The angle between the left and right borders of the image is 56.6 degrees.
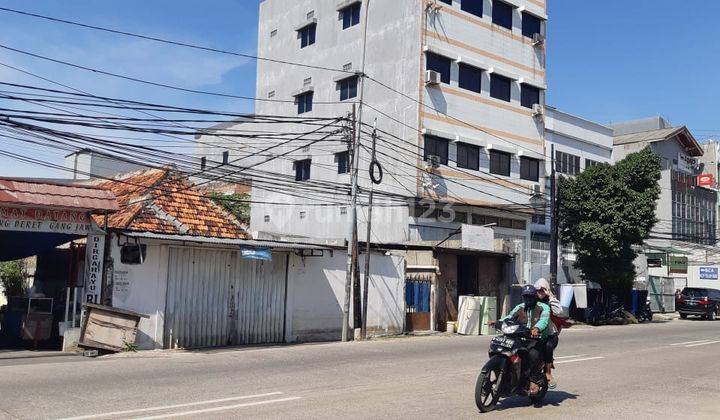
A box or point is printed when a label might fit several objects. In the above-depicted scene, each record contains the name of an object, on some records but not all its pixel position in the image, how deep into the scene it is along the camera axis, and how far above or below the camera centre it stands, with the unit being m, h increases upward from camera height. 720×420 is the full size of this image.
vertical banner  15.72 -0.26
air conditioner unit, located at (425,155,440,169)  30.64 +4.90
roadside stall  14.45 +0.26
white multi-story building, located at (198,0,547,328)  30.52 +7.71
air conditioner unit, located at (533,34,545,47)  35.81 +12.48
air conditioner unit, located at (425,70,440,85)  30.41 +8.70
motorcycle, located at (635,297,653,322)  33.41 -1.84
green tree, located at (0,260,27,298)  22.73 -0.83
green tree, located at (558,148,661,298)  30.03 +2.87
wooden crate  14.93 -1.59
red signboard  55.59 +8.16
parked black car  34.72 -1.26
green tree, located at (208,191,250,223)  42.75 +3.66
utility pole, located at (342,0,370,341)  20.00 +0.58
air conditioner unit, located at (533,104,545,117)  35.56 +8.60
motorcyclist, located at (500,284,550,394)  8.66 -0.61
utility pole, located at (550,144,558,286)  29.31 +1.73
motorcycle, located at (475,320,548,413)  8.25 -1.19
